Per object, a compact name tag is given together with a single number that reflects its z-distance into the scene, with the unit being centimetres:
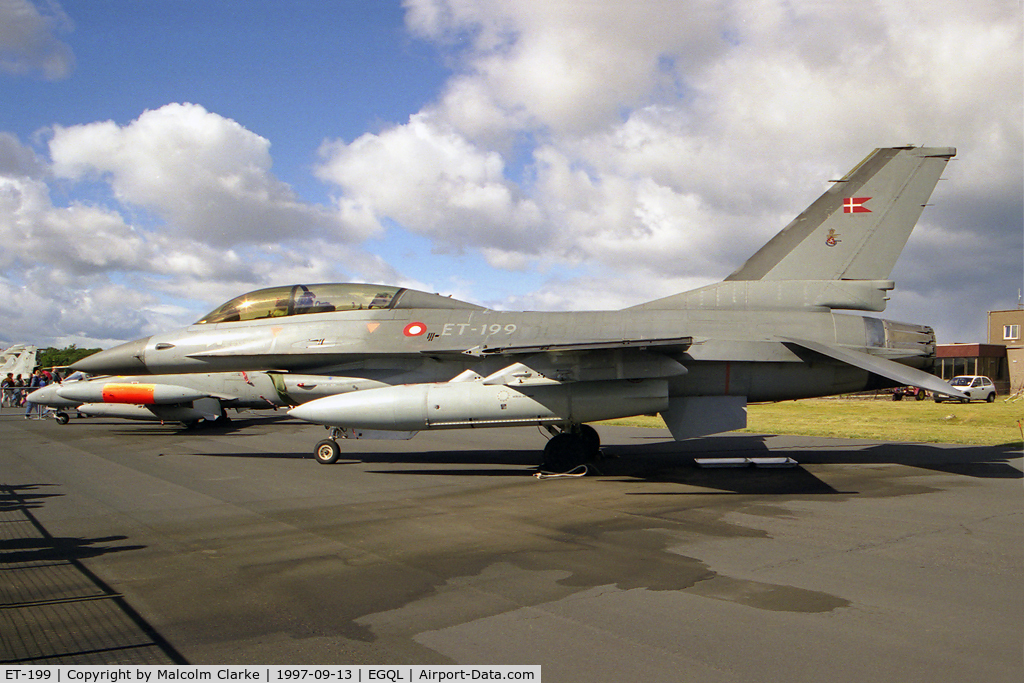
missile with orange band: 1784
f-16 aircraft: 938
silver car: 3275
